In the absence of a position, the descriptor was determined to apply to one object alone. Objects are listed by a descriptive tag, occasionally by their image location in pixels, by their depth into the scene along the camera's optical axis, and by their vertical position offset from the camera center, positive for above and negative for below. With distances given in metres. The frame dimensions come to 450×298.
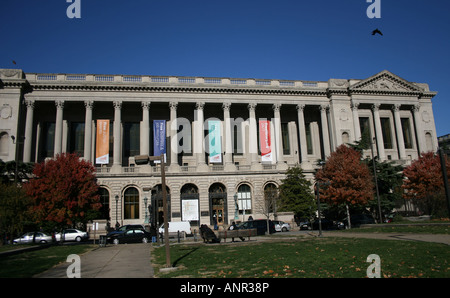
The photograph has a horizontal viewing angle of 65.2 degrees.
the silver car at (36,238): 34.62 -2.22
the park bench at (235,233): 25.39 -1.89
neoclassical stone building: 46.69 +11.69
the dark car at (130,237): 31.00 -2.23
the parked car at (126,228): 33.10 -1.65
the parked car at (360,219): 39.72 -2.00
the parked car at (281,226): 40.01 -2.41
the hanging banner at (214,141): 48.28 +9.14
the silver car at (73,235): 37.53 -2.28
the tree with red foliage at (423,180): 40.22 +2.32
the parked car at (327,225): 41.62 -2.58
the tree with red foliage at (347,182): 38.31 +2.25
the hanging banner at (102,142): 46.38 +9.17
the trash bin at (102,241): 27.20 -2.19
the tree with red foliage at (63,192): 35.88 +2.27
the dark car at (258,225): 34.25 -1.88
